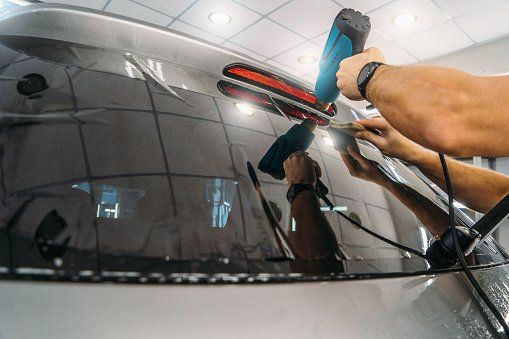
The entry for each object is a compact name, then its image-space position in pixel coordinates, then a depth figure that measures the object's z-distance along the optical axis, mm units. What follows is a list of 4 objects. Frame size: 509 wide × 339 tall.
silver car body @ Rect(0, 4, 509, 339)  330
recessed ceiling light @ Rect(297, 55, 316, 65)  5077
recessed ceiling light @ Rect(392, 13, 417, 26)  3807
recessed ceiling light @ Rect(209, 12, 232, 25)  3988
